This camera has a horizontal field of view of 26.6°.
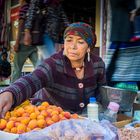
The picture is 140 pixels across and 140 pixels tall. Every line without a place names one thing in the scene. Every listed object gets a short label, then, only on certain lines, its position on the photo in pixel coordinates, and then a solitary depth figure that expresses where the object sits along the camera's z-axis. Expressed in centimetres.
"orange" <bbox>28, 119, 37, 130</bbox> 158
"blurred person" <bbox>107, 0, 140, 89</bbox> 230
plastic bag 139
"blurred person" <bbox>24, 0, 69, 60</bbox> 347
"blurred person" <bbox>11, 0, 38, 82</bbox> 371
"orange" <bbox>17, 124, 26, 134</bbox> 156
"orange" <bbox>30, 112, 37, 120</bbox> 166
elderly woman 224
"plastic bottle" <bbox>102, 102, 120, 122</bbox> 190
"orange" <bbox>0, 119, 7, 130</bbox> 162
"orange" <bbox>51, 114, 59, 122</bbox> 165
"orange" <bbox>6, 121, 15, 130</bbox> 160
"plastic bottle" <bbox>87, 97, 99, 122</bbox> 179
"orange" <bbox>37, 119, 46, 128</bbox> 159
